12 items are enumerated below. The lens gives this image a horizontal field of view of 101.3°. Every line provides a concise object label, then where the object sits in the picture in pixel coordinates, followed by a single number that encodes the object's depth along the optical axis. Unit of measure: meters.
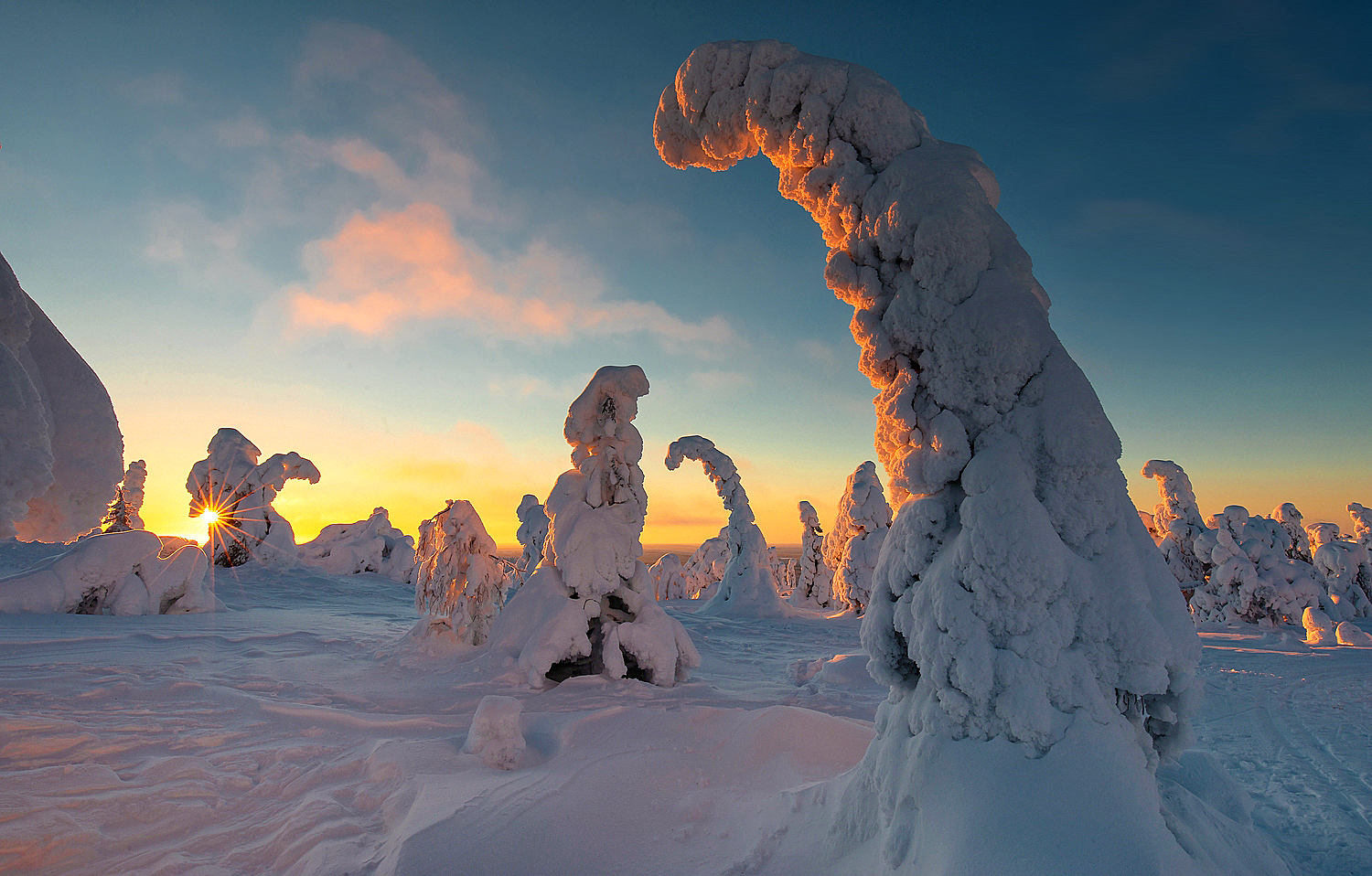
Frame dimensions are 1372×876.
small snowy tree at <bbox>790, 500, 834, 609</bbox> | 23.05
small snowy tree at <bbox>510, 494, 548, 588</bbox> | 20.38
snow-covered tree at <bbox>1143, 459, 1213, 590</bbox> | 18.73
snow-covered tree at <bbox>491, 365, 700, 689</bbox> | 7.68
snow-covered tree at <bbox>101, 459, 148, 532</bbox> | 23.08
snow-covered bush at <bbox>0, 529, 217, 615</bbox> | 9.47
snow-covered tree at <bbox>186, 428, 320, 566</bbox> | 18.14
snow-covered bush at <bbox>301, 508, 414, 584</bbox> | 20.38
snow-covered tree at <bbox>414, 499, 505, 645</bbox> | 9.89
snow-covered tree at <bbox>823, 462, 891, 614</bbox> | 17.45
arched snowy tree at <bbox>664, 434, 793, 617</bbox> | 18.09
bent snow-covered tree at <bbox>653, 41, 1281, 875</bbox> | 2.35
